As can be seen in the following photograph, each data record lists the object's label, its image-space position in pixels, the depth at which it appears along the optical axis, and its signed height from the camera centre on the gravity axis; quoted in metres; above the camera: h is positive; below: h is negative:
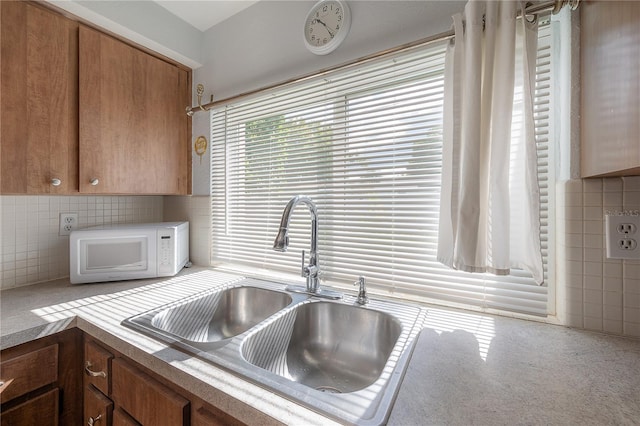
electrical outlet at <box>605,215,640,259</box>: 0.76 -0.07
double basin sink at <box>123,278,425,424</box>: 0.65 -0.41
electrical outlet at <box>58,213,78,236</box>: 1.49 -0.05
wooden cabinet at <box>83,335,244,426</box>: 0.66 -0.51
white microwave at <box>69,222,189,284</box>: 1.30 -0.20
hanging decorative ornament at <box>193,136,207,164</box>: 1.74 +0.45
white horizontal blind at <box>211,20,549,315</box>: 1.06 +0.18
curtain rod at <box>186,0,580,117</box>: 0.79 +0.63
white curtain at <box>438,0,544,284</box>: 0.82 +0.21
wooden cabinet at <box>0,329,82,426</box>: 0.85 -0.57
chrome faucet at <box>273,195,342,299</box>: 1.12 -0.23
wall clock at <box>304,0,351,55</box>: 1.21 +0.88
